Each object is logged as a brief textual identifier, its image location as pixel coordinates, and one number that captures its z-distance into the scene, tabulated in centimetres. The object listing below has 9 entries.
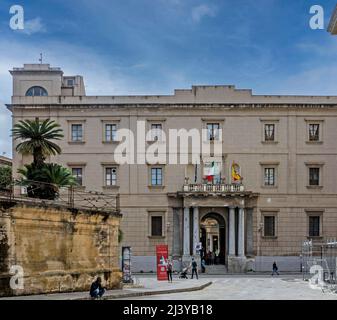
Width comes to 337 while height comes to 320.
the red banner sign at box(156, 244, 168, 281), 3919
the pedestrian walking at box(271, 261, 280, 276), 5022
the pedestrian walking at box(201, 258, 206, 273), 5203
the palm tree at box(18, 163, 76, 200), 3450
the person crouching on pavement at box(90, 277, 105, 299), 2527
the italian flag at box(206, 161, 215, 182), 5279
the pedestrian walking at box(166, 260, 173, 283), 3980
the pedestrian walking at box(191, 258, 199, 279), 4473
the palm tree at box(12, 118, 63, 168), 3926
